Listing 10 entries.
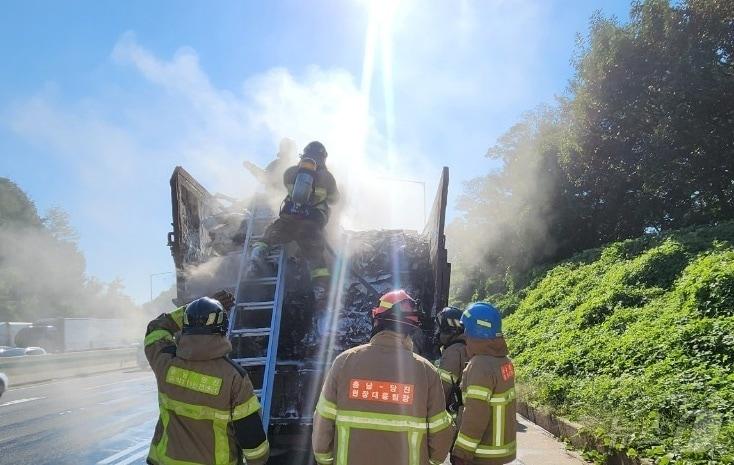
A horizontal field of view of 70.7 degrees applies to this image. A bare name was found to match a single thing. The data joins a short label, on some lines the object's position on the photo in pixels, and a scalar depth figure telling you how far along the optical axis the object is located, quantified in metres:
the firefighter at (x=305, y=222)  5.63
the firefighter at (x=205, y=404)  2.70
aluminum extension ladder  4.69
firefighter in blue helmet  3.00
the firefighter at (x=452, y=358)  3.70
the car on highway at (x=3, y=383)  12.11
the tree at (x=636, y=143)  13.85
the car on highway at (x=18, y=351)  20.95
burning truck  4.98
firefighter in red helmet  2.44
